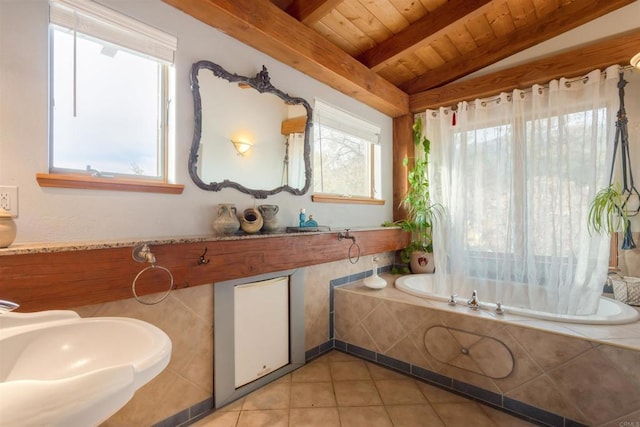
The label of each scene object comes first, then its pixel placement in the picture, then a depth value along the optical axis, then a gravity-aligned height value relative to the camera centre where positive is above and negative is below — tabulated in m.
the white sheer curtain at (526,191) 2.11 +0.21
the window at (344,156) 2.38 +0.58
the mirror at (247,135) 1.61 +0.54
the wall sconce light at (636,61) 1.71 +0.94
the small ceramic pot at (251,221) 1.69 -0.02
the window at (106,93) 1.21 +0.59
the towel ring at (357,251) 2.34 -0.29
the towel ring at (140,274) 1.20 -0.28
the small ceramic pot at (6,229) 0.96 -0.03
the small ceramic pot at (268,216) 1.79 +0.01
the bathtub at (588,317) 1.61 -0.60
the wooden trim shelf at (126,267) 0.99 -0.22
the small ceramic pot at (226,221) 1.56 -0.02
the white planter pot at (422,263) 2.90 -0.48
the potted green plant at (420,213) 2.89 +0.03
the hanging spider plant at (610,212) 2.03 +0.02
